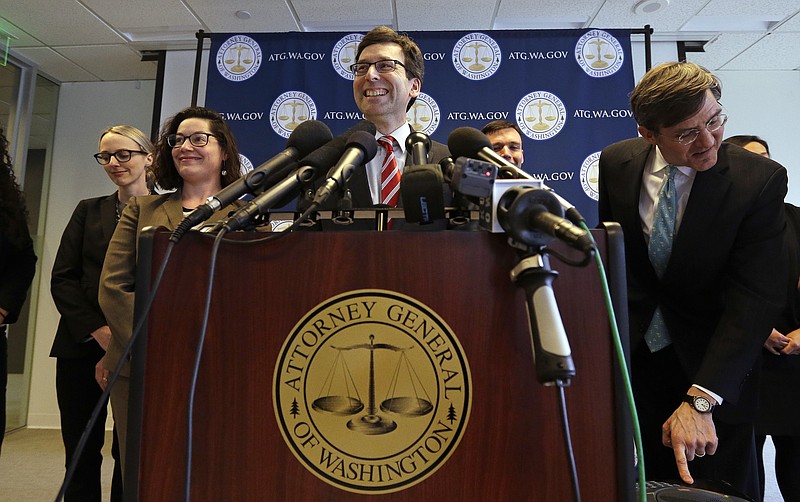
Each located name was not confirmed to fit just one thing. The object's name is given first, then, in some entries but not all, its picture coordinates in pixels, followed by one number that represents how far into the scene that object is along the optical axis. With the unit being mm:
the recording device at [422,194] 710
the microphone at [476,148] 728
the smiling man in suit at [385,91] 1448
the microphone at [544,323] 541
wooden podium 649
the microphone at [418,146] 1031
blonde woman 2074
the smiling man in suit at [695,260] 1168
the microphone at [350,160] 694
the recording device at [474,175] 638
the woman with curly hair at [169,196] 1353
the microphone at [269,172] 704
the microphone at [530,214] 603
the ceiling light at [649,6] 3404
